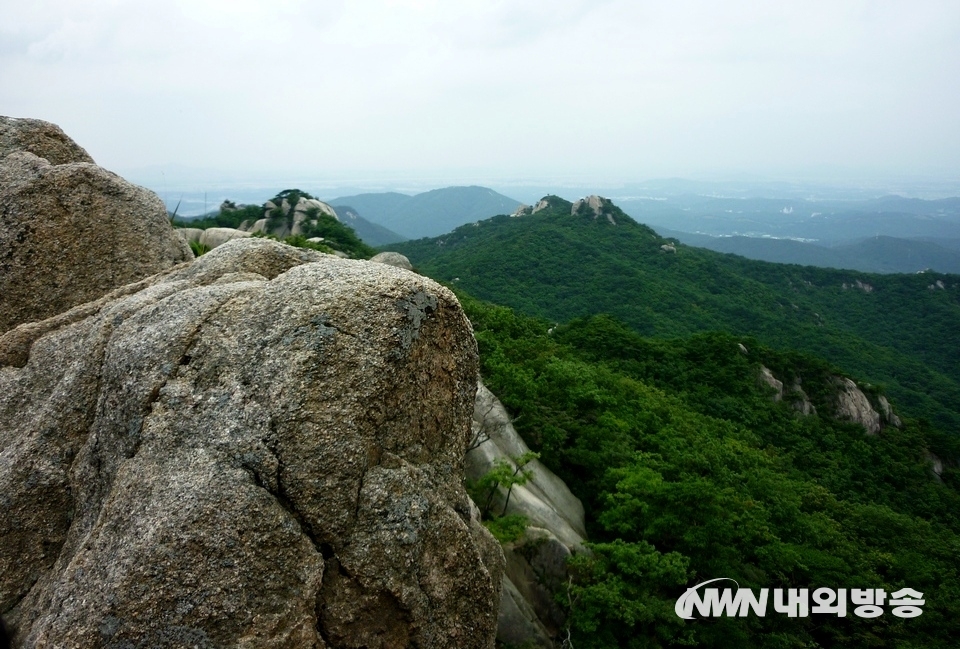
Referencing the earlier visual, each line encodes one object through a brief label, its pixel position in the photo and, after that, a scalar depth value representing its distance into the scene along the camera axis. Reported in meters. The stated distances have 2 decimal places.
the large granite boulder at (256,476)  5.03
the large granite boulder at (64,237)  9.97
